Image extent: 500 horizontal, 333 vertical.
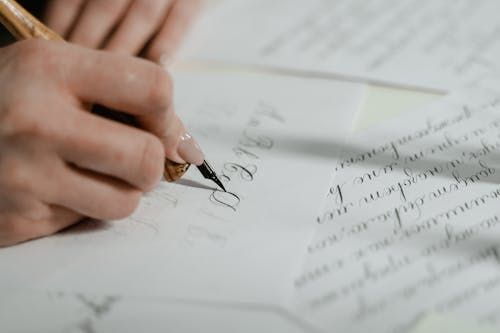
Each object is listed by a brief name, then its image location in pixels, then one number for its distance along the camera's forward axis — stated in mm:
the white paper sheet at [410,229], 442
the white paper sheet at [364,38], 573
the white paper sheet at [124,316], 442
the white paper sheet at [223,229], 459
